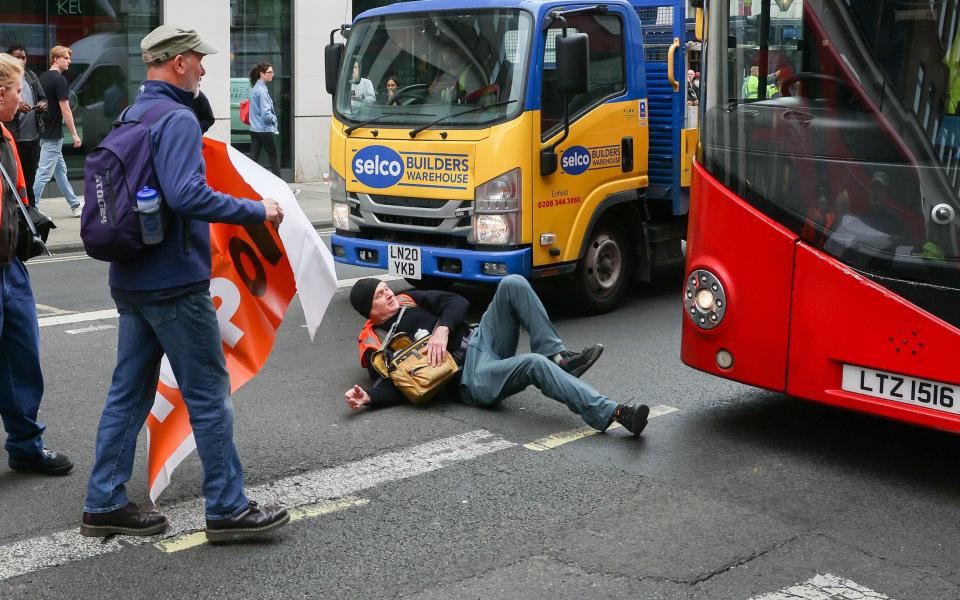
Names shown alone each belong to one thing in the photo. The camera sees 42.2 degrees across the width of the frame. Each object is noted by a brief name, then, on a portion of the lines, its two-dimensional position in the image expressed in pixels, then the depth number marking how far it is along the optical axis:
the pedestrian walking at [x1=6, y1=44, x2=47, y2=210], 12.38
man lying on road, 6.60
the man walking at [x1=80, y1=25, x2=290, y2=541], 4.50
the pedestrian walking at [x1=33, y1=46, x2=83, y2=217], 14.02
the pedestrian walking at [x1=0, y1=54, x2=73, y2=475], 5.52
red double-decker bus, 5.33
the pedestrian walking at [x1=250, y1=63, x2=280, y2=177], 17.23
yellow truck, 8.80
